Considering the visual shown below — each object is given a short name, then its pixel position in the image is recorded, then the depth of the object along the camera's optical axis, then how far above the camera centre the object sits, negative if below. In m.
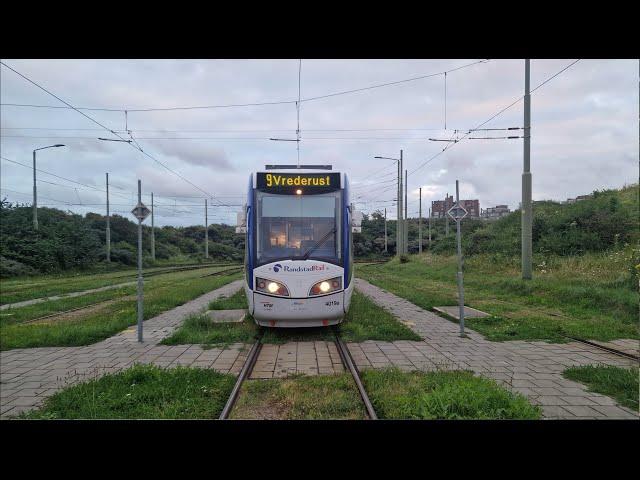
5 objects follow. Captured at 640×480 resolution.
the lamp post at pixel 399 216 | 30.80 +1.46
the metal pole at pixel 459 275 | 7.80 -0.88
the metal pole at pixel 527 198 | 13.98 +1.34
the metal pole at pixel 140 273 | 7.29 -0.78
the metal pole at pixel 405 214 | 31.37 +1.66
